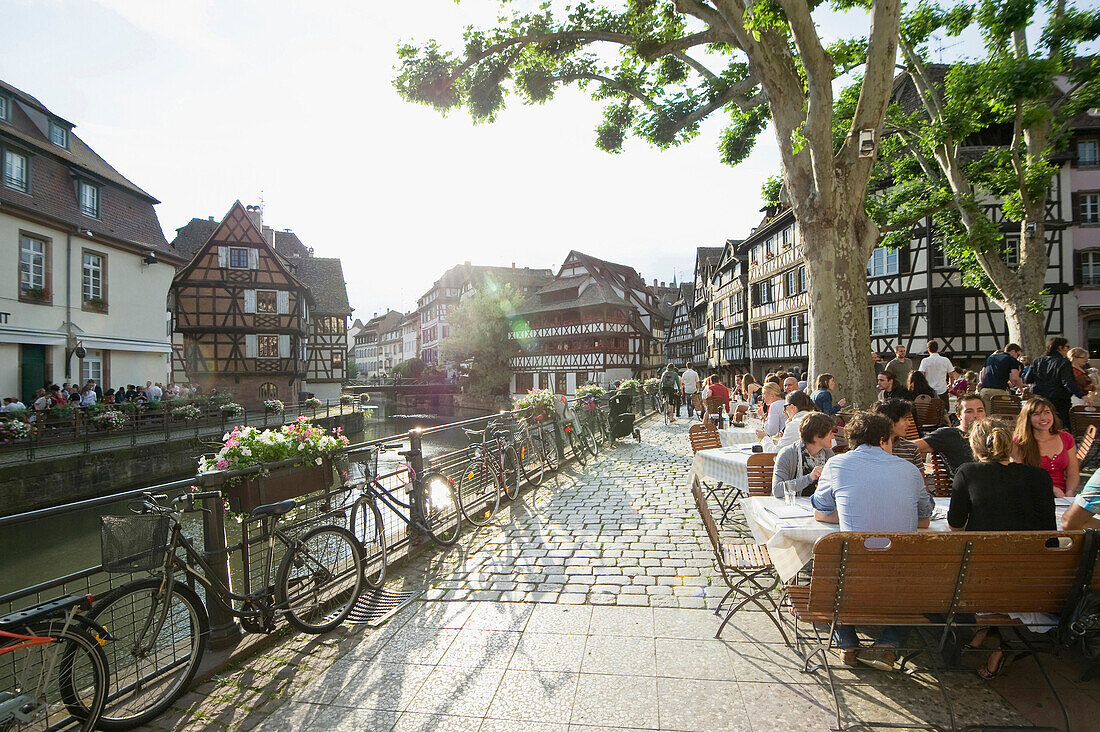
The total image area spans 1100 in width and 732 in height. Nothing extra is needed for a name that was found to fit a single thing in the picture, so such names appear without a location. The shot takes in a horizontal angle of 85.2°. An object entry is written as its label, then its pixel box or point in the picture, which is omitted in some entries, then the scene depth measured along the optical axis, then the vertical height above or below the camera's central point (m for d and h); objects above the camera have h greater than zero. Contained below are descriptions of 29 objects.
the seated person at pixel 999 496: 3.42 -0.74
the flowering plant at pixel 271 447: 4.46 -0.55
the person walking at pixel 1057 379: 8.66 -0.15
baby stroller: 15.28 -1.20
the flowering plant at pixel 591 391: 16.77 -0.50
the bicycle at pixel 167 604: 3.26 -1.42
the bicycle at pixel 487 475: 7.60 -1.37
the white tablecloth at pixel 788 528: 3.65 -1.03
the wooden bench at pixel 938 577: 2.96 -1.05
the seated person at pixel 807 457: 4.73 -0.70
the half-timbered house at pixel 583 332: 44.66 +3.30
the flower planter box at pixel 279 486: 4.29 -0.83
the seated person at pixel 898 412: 4.93 -0.34
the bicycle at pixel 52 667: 2.71 -1.41
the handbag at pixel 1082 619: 2.98 -1.26
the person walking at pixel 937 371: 12.06 -0.02
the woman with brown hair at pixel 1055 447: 4.67 -0.64
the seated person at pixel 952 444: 5.65 -0.71
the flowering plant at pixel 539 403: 11.62 -0.57
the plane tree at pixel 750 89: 8.16 +4.95
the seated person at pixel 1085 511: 3.50 -0.84
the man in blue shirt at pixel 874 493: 3.51 -0.73
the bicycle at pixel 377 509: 5.27 -1.33
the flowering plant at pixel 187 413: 20.38 -1.21
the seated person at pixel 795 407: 5.96 -0.38
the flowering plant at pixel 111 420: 17.08 -1.20
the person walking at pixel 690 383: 20.23 -0.35
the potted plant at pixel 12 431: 14.22 -1.22
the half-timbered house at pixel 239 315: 36.72 +3.92
